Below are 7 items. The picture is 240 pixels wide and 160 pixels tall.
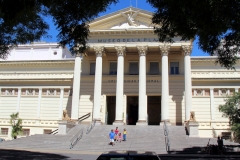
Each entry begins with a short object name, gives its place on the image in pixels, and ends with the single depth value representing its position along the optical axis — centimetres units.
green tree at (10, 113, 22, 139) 2645
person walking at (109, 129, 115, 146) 1770
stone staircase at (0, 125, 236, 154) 1720
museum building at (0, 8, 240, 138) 2437
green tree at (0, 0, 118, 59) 790
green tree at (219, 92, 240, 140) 2093
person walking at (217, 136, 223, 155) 1444
